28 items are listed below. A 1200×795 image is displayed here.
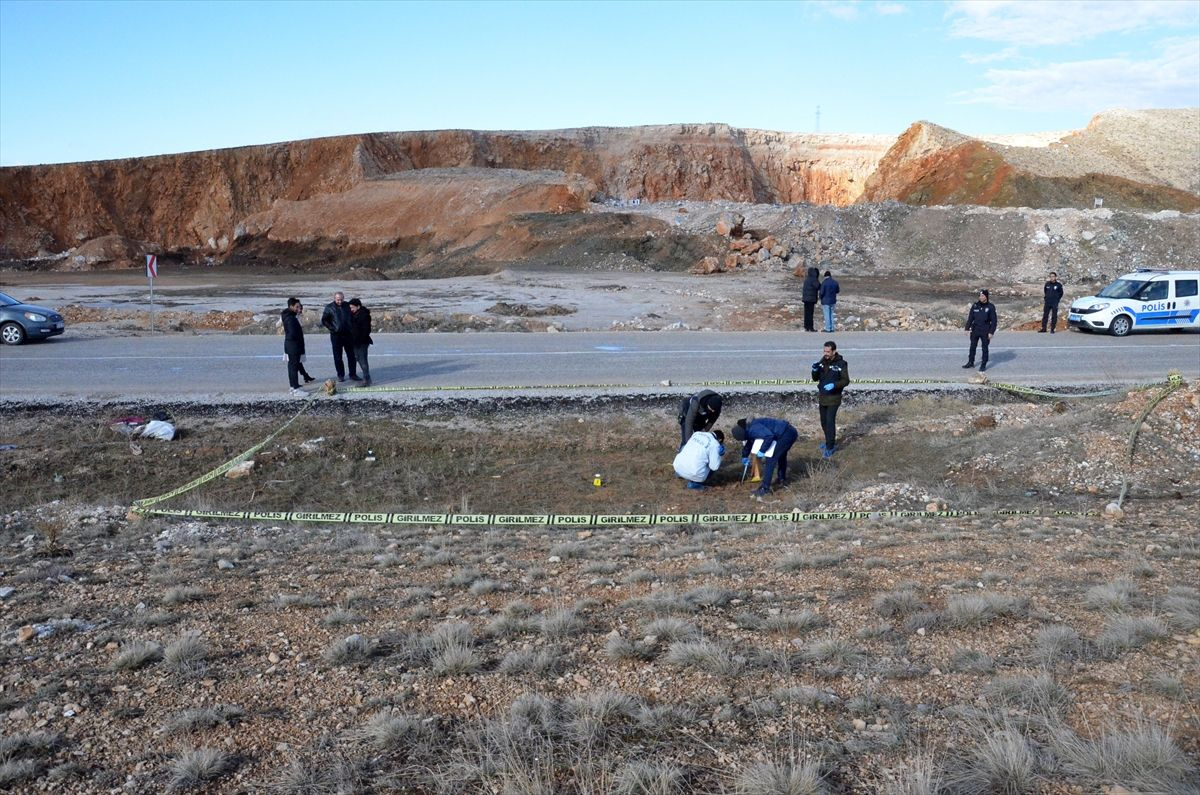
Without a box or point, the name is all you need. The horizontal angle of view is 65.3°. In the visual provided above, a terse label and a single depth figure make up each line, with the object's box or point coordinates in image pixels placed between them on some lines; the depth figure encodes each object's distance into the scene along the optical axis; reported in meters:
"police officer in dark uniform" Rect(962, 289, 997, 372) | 16.56
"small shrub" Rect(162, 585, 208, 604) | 6.46
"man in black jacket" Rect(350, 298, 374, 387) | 15.05
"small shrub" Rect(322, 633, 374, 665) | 5.29
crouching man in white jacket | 11.32
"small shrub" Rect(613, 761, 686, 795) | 3.82
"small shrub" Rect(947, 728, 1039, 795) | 3.83
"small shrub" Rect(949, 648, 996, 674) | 5.06
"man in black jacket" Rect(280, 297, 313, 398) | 14.59
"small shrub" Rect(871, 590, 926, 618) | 6.02
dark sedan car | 20.02
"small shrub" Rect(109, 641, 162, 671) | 5.21
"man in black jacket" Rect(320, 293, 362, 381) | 14.74
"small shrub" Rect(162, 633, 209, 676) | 5.16
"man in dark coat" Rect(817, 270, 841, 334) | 22.41
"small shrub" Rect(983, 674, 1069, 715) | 4.50
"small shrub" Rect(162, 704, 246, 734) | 4.46
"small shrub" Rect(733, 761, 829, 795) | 3.77
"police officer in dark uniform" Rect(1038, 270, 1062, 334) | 22.09
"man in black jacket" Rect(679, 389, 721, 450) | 11.23
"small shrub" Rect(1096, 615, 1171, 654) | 5.27
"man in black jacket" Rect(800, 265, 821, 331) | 22.50
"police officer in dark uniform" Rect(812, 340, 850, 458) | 12.20
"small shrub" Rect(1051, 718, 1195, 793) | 3.73
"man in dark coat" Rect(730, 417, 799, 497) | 11.29
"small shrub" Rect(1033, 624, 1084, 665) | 5.16
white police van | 22.05
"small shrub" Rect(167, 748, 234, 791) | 3.98
